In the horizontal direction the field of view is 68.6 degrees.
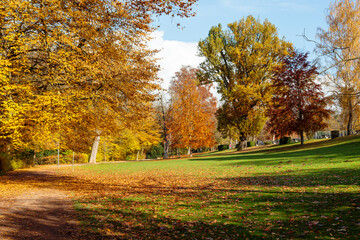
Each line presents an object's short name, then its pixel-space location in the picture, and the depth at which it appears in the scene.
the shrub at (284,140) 38.55
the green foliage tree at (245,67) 34.47
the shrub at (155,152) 54.51
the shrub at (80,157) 39.40
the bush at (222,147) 51.10
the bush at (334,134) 31.06
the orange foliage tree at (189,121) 39.06
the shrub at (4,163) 19.40
